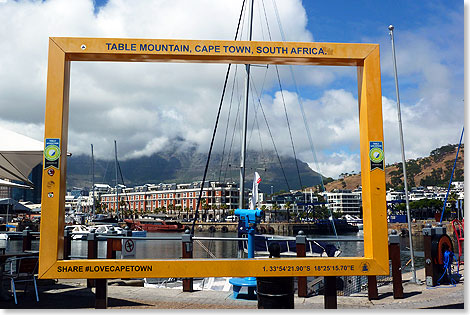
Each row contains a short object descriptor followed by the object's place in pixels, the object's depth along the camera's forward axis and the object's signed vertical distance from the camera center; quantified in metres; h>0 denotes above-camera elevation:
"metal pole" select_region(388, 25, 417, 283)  12.35 +2.36
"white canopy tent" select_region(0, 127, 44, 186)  8.62 +1.25
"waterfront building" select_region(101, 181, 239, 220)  129.62 +4.46
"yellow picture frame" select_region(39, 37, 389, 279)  4.88 +0.74
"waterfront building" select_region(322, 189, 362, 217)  175.15 +3.64
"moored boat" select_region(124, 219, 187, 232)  81.59 -2.79
